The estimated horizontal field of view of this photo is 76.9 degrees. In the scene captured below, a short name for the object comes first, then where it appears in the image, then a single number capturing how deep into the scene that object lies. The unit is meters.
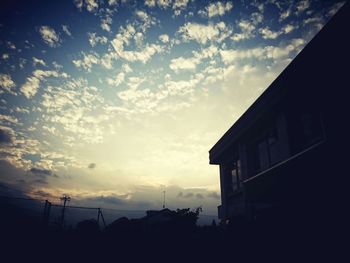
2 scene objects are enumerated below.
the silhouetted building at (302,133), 4.20
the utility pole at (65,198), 45.56
